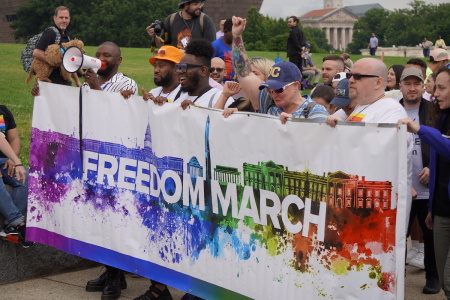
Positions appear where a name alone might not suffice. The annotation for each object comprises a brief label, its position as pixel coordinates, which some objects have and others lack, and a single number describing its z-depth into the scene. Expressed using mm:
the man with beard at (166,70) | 6464
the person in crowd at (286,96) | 5289
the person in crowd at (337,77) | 7531
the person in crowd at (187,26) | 8617
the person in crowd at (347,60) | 15460
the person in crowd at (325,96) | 7711
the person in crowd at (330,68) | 8922
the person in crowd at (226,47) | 8758
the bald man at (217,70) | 7652
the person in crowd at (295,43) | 20531
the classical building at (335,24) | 193500
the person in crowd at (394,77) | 8594
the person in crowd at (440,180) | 5160
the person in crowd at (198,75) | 6129
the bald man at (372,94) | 5084
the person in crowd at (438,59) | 10289
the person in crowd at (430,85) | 7168
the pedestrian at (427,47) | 56656
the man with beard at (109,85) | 6512
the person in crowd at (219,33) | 10906
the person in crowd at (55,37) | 8734
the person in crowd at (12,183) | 6852
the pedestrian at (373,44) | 55531
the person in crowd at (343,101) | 6121
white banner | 4574
